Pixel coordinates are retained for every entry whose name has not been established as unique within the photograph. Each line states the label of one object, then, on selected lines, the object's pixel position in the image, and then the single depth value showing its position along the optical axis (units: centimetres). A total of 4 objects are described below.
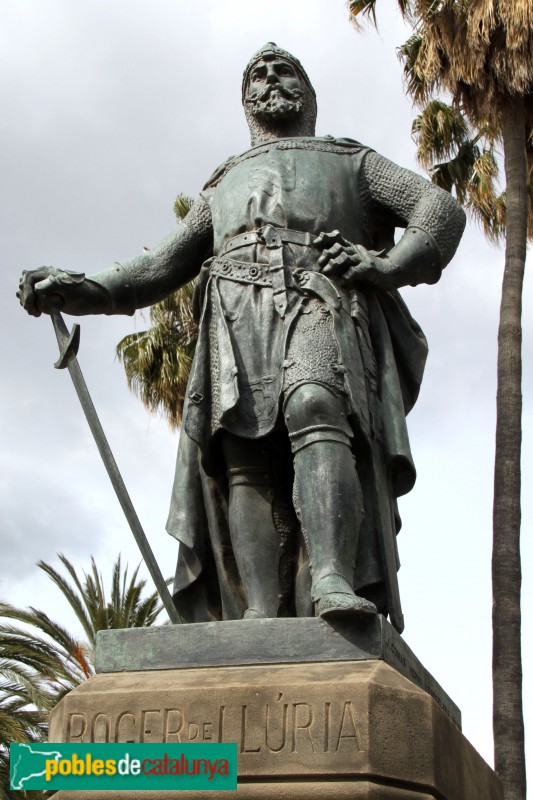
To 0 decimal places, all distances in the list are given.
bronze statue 520
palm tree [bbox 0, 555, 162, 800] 1721
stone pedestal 435
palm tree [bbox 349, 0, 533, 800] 1344
